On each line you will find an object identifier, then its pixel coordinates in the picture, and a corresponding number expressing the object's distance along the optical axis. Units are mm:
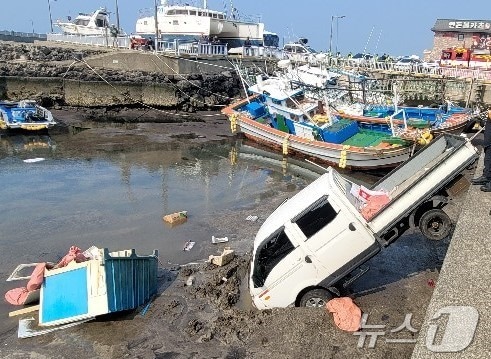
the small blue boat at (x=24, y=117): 22516
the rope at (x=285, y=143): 20094
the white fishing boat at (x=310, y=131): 17641
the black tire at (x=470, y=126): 19731
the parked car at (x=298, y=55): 34888
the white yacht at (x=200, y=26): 39125
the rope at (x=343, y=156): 17828
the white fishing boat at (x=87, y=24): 49406
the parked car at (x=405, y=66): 33781
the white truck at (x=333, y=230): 6559
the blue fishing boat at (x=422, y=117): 18688
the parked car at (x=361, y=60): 36469
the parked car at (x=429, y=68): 32750
